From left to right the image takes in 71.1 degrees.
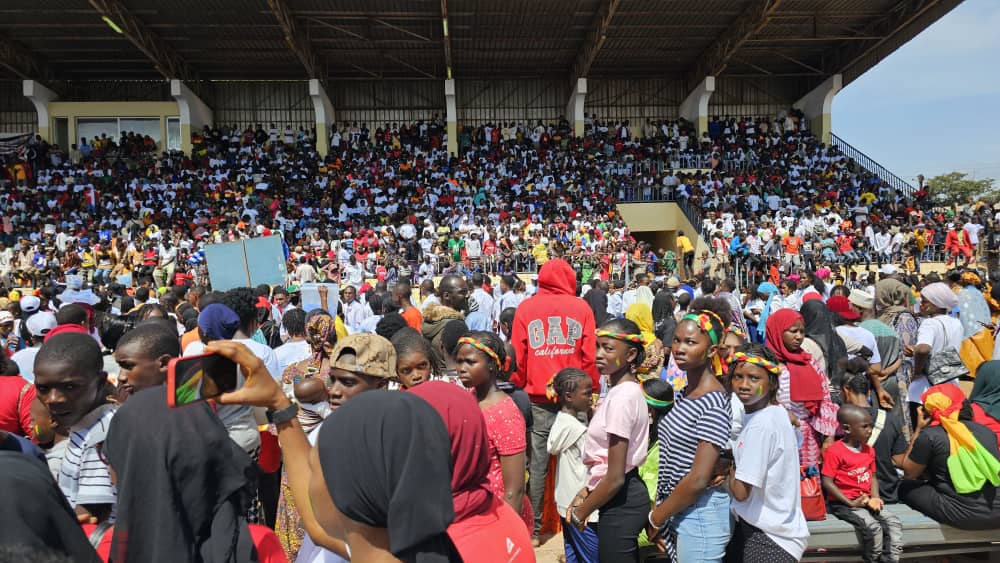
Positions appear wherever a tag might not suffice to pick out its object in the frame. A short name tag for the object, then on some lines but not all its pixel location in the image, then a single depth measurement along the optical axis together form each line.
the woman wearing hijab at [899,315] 5.90
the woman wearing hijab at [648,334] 5.30
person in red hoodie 4.43
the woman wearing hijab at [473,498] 1.86
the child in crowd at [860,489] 3.67
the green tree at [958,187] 44.69
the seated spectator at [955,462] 3.66
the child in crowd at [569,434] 3.46
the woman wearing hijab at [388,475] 1.59
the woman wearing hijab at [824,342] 4.60
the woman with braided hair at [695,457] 2.70
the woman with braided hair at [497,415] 2.79
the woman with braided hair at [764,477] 2.74
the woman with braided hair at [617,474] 2.83
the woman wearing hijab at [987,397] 3.94
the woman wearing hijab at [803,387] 4.03
